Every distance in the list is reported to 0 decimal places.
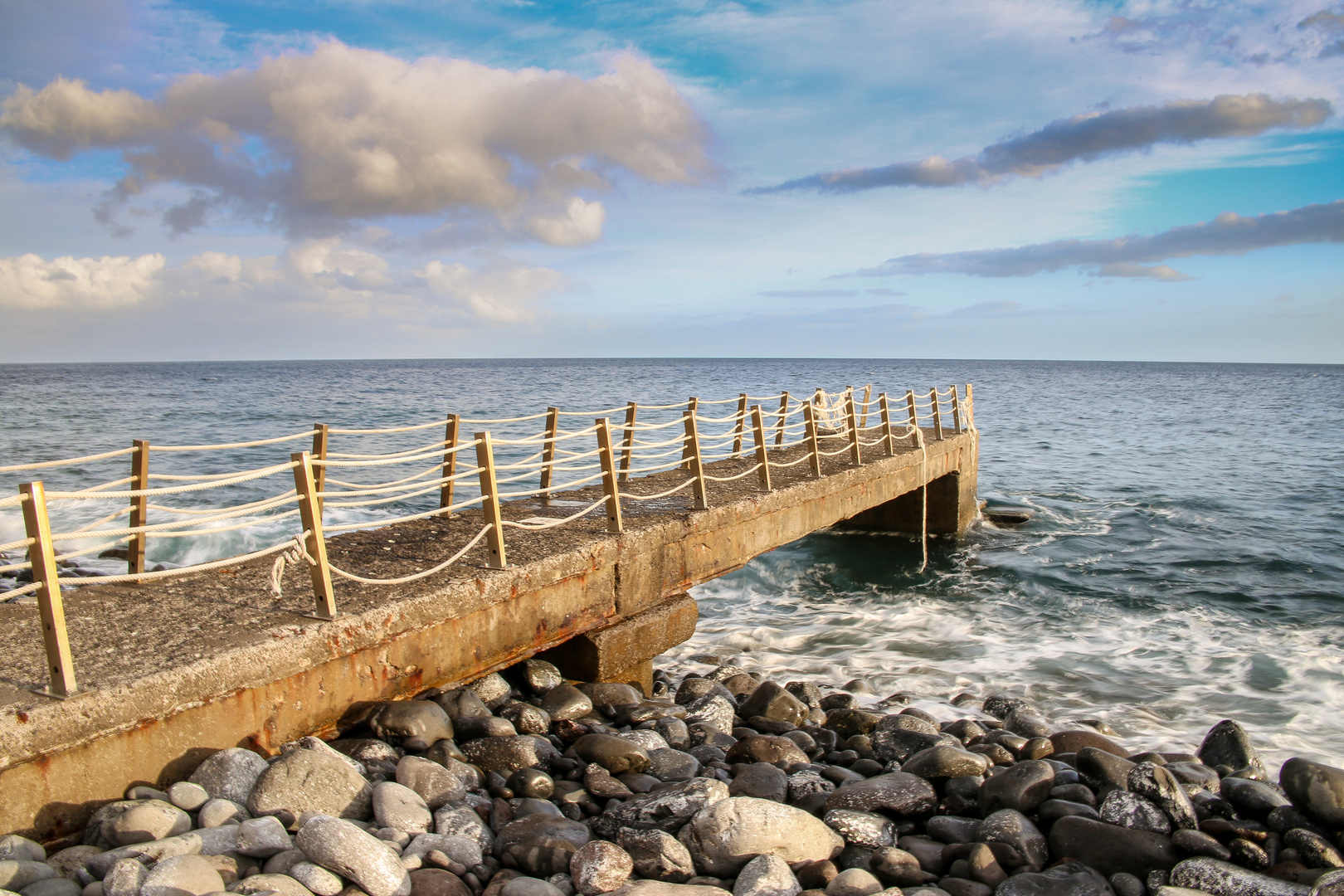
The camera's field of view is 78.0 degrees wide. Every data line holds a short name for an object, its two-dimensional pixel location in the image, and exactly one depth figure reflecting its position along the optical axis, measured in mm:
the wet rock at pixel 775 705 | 7141
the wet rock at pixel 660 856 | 4074
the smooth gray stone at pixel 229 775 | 4086
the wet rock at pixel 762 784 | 5137
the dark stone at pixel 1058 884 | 4074
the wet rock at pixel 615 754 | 5289
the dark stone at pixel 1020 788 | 5000
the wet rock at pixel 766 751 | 5840
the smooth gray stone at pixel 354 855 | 3547
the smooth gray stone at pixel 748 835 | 4199
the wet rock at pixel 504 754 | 5098
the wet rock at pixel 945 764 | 5590
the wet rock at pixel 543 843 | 4031
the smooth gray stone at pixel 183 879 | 3211
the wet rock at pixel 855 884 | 3984
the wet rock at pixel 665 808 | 4512
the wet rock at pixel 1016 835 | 4535
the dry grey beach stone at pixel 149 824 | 3627
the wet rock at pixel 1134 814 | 4742
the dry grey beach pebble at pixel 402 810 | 4098
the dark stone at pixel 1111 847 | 4383
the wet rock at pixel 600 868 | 3834
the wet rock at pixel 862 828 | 4594
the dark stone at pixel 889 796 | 4992
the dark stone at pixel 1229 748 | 6566
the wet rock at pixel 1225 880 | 4066
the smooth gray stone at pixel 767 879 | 3938
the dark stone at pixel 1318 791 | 4785
